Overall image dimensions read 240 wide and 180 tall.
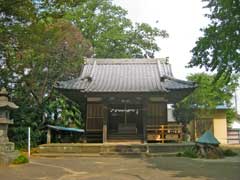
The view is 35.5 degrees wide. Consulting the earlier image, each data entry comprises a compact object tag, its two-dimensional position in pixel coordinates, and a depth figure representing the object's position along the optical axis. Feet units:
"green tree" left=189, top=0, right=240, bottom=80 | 40.93
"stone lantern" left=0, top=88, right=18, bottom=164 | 46.64
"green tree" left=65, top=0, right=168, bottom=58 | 127.95
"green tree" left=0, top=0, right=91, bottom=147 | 73.36
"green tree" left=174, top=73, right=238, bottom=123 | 98.89
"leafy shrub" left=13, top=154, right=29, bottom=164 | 47.42
